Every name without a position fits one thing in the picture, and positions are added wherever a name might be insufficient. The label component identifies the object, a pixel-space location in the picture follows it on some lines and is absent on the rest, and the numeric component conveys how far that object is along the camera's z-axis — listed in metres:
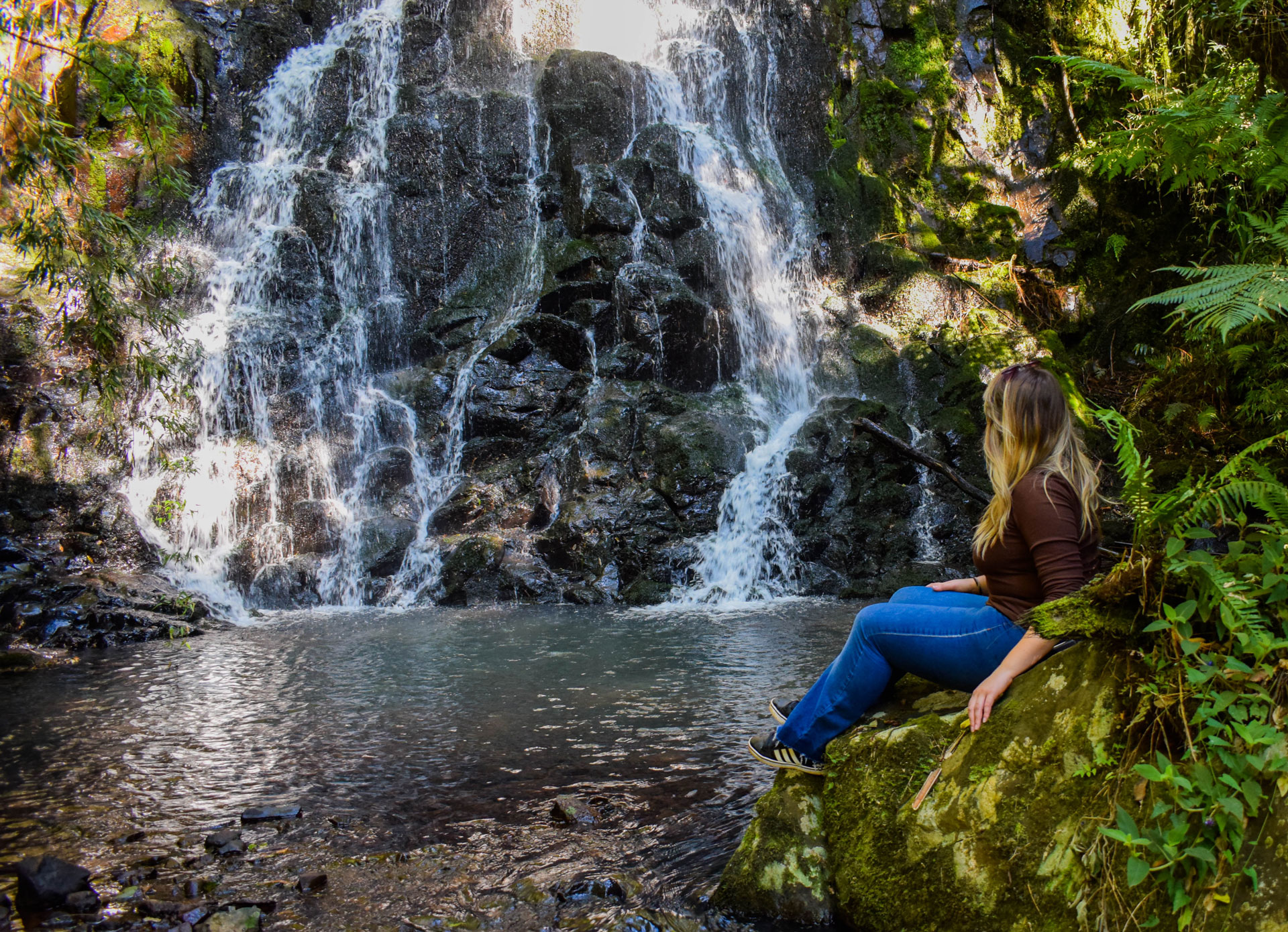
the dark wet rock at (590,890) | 2.96
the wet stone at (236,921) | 2.79
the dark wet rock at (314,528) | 11.97
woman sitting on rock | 2.65
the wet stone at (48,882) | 2.95
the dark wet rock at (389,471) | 13.04
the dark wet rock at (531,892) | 2.96
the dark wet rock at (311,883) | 3.08
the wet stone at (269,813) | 3.77
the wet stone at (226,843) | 3.44
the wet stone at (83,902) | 2.91
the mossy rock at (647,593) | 10.90
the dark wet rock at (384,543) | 11.72
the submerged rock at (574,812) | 3.67
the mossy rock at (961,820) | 2.23
